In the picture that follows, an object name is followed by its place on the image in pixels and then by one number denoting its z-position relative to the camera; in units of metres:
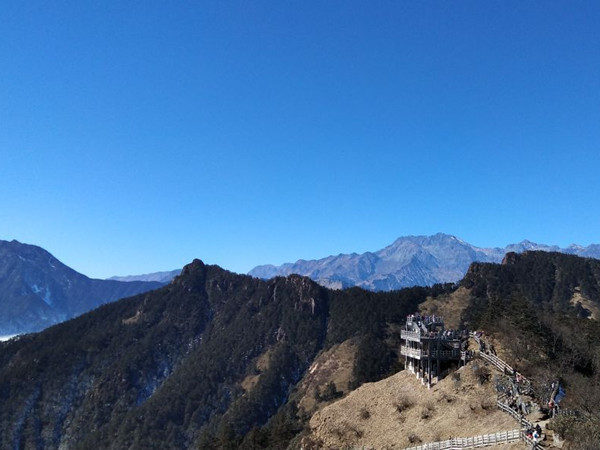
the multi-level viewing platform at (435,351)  63.81
